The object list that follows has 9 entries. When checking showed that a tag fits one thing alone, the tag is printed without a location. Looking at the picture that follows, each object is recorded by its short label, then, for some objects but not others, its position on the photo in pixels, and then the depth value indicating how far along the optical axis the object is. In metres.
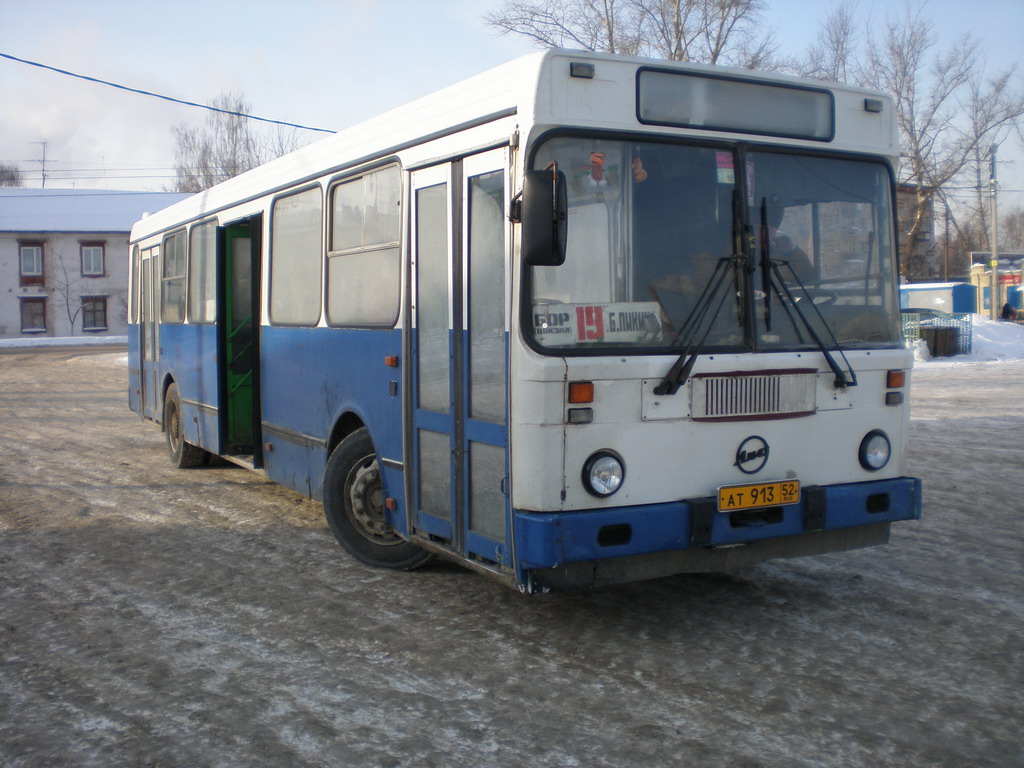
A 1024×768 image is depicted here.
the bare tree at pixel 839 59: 35.75
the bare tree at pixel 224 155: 59.75
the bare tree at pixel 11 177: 90.81
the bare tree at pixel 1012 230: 113.00
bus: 4.97
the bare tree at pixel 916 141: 38.66
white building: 60.06
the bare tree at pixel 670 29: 31.48
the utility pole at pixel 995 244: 43.19
